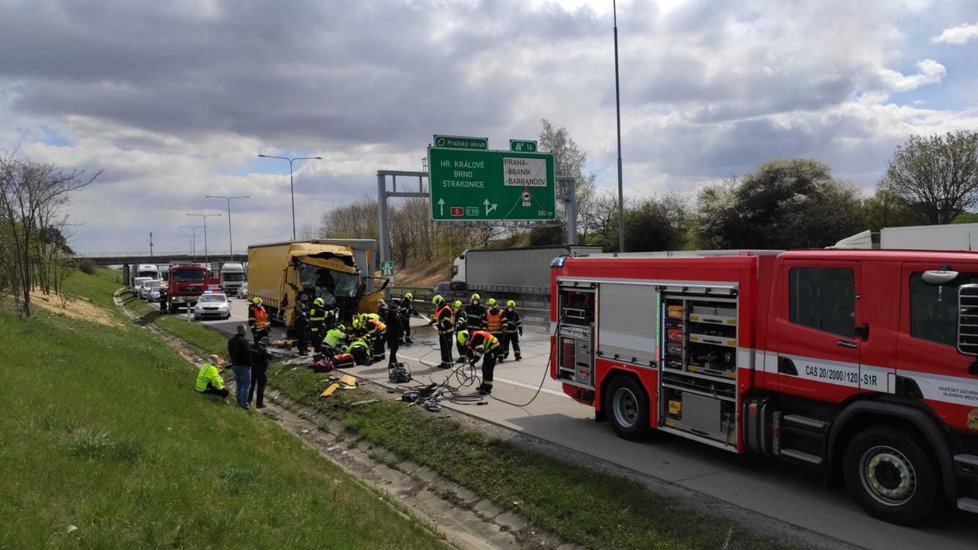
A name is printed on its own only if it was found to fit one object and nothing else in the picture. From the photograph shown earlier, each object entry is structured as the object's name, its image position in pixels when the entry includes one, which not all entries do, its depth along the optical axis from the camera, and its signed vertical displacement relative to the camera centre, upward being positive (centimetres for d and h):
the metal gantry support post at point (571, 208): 2983 +138
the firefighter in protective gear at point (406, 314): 1827 -195
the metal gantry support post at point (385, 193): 2648 +197
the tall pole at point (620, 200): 2264 +128
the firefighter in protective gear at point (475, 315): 1539 -168
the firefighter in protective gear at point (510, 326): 1590 -201
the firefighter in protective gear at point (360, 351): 1625 -257
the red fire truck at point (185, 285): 3669 -207
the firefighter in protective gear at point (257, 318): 1664 -182
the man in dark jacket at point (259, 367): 1209 -225
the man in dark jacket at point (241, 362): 1152 -199
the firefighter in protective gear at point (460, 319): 1516 -175
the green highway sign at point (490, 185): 2500 +210
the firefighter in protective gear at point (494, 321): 1555 -184
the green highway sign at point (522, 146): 2602 +364
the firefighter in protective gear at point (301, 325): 1775 -212
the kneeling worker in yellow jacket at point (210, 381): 1126 -225
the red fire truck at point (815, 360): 567 -126
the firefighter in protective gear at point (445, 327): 1548 -195
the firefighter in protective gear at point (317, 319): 1744 -193
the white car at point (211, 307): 3216 -292
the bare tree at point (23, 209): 1910 +121
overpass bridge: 9431 -181
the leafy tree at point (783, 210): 4038 +160
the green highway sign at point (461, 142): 2506 +368
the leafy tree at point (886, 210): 3923 +134
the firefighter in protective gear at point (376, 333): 1645 -222
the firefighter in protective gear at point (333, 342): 1593 -235
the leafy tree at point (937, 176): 3700 +314
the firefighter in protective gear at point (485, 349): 1191 -200
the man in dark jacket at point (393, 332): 1512 -199
